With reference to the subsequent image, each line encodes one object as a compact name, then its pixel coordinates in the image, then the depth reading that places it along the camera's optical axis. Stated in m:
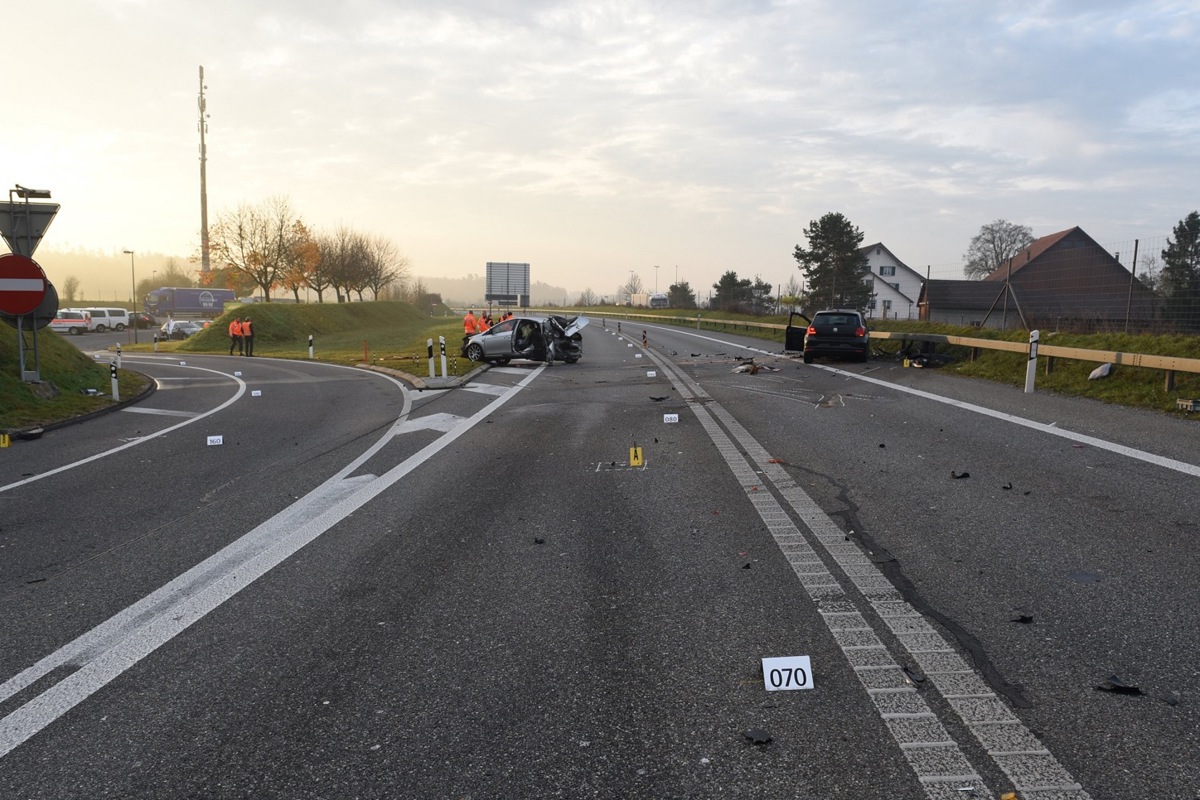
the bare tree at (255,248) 72.56
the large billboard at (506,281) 77.94
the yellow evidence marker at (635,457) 8.28
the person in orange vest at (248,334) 40.59
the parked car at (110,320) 63.19
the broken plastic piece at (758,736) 2.97
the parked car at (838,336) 20.45
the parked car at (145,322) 69.85
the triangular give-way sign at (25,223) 14.62
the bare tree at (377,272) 89.50
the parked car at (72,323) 57.15
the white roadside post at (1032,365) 14.25
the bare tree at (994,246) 84.56
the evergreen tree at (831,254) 65.00
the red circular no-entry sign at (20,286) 13.62
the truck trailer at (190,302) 79.56
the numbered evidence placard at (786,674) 3.38
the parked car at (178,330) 59.06
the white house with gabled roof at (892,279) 78.56
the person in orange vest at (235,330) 40.34
